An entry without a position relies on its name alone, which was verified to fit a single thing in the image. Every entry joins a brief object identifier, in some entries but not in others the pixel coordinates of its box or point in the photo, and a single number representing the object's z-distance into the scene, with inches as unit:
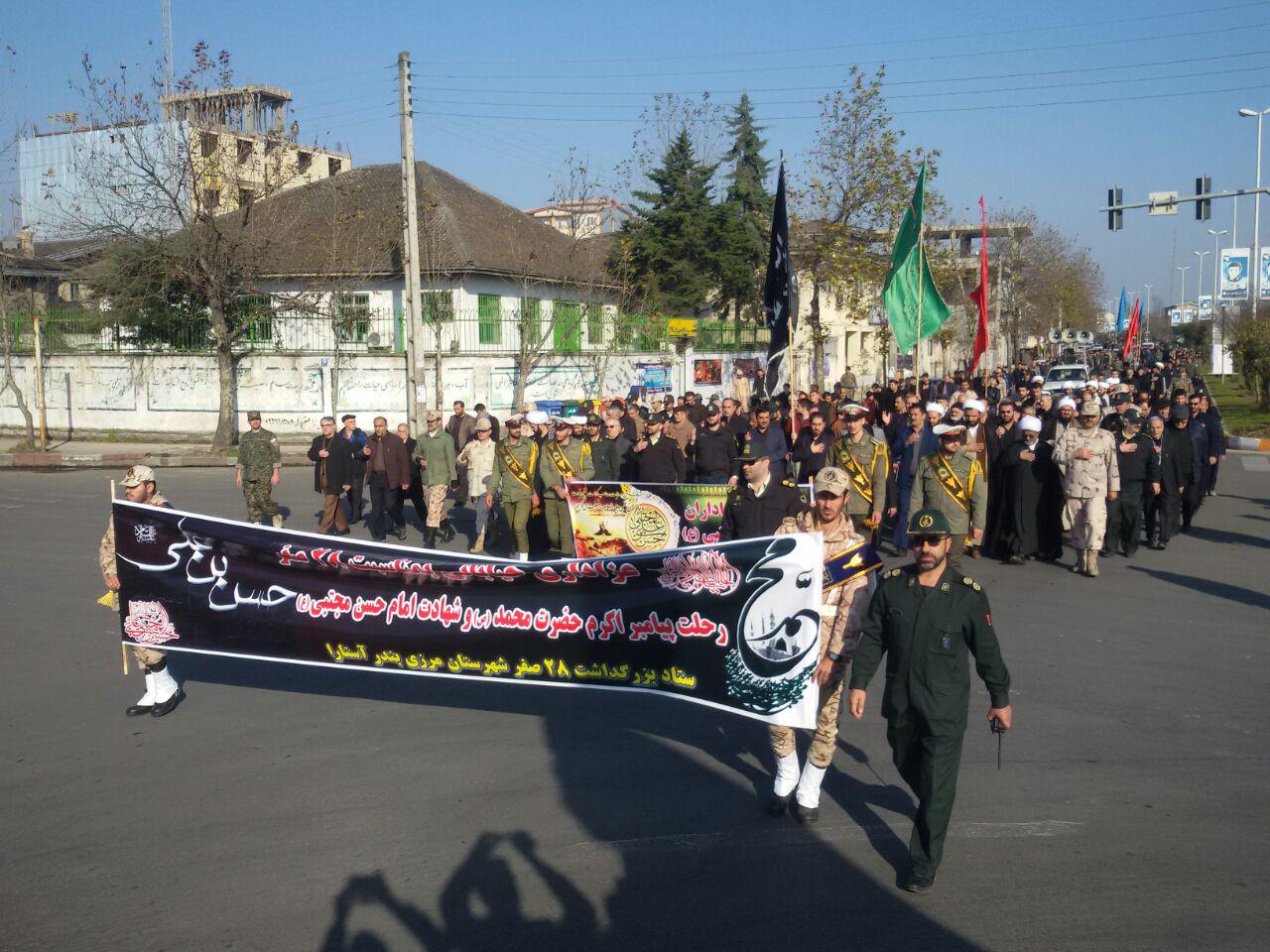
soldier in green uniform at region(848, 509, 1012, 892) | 198.8
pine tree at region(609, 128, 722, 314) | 1750.7
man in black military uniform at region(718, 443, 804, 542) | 299.4
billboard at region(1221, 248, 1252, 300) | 1627.7
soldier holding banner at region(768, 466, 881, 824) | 233.3
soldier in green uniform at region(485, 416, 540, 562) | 514.9
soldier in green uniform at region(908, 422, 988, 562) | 454.3
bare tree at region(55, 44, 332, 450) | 1144.2
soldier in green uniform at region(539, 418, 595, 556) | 525.7
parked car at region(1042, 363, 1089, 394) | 1576.0
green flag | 725.3
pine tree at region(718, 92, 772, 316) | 1782.7
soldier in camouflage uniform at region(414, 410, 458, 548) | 594.5
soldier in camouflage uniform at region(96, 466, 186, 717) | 301.4
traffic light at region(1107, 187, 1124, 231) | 1141.1
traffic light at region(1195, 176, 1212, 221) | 1121.4
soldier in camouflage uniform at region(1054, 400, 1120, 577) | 501.0
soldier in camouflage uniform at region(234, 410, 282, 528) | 593.3
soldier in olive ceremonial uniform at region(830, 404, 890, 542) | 433.7
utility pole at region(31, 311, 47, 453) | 1122.0
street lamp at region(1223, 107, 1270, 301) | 1665.8
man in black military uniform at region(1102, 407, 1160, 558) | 541.6
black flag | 731.4
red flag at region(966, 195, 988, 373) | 922.1
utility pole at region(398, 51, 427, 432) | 1034.1
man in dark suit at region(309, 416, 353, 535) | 608.1
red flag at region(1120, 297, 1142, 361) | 1747.4
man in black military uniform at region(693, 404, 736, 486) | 582.6
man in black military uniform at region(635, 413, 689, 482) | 562.9
